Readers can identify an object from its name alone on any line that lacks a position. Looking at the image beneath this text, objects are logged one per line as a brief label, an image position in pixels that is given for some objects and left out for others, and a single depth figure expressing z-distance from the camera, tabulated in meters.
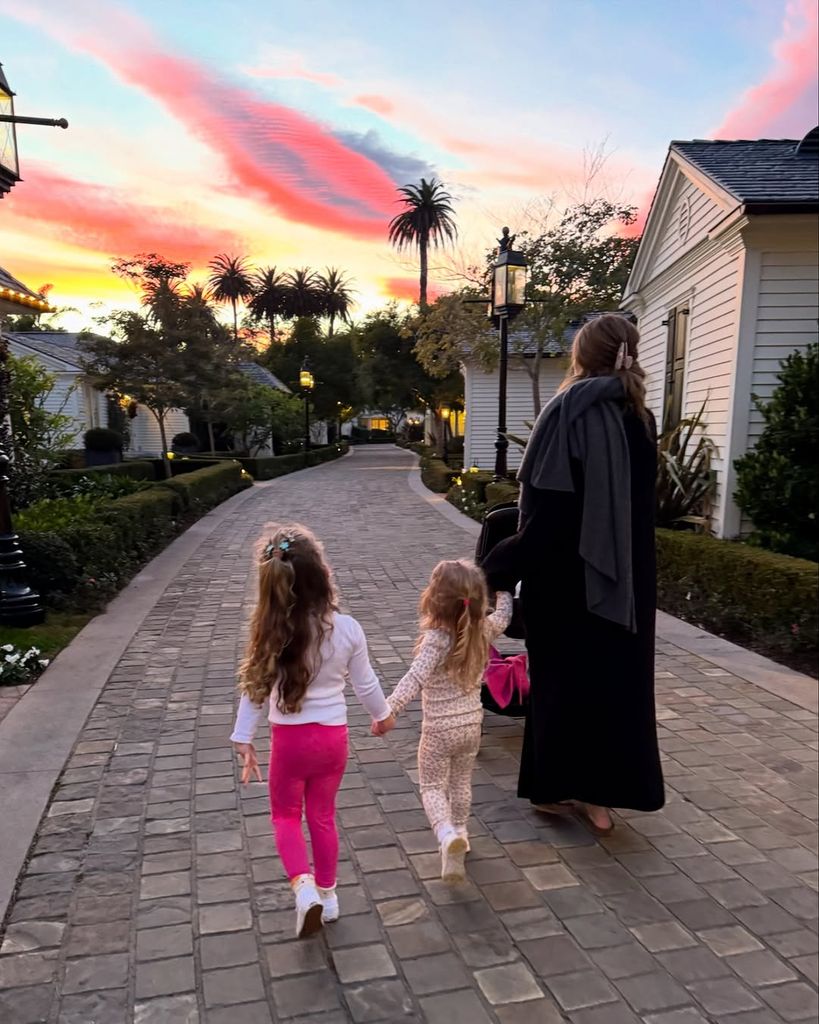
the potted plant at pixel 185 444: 33.72
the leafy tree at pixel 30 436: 8.68
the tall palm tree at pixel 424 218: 49.34
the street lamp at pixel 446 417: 33.70
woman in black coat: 2.61
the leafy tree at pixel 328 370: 44.59
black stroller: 3.23
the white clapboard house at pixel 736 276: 7.50
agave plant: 8.21
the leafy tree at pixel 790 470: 6.46
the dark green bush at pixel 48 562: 6.26
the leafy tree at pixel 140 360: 19.67
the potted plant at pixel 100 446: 27.34
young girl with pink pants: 2.24
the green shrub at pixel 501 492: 11.26
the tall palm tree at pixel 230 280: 63.88
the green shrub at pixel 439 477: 18.75
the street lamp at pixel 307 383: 29.94
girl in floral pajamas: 2.60
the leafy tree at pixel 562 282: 19.16
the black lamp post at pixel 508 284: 11.15
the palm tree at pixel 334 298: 63.66
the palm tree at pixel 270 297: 62.12
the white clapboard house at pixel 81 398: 27.73
